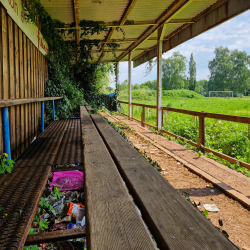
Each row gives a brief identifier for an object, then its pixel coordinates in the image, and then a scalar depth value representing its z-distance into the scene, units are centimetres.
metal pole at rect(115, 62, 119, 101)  1247
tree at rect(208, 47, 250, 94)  7300
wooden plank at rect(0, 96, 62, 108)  170
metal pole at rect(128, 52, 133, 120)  1057
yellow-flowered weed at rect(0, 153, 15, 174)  172
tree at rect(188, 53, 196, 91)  7956
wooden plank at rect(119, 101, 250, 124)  302
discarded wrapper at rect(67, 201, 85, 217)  188
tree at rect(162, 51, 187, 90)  7539
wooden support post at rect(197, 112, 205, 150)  421
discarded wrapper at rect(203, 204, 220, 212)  218
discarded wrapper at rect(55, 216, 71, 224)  181
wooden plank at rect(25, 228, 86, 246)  118
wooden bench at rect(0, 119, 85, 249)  105
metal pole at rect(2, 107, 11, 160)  194
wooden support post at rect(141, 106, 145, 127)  799
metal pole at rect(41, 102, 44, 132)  390
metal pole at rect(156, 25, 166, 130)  664
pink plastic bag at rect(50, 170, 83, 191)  244
